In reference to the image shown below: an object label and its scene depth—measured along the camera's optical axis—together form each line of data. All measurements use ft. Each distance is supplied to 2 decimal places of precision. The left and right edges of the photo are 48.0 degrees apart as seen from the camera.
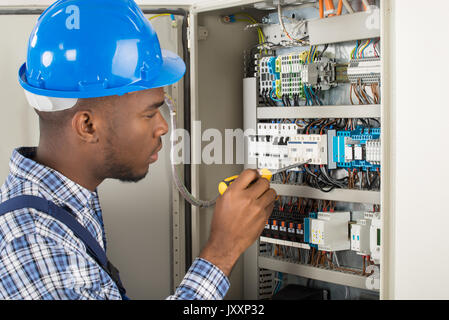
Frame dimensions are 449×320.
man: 3.31
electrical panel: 5.34
